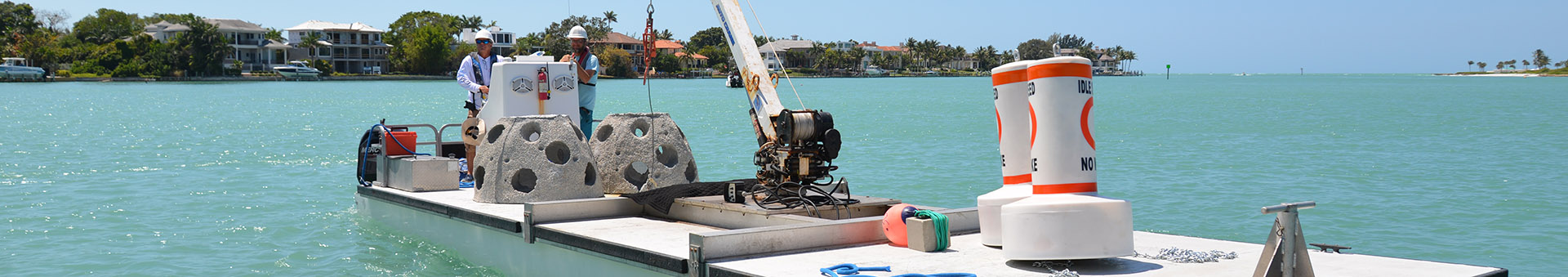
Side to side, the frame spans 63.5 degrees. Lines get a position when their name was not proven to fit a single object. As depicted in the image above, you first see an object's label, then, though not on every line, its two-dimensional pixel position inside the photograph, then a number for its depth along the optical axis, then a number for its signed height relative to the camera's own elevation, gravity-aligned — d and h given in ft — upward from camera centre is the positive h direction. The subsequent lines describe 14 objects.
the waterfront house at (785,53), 628.94 +8.20
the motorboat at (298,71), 467.93 -0.82
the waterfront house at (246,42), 457.27 +10.26
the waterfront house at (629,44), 529.04 +10.62
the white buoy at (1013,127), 24.16 -1.12
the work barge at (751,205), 22.53 -3.26
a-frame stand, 19.94 -2.90
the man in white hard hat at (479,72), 41.98 -0.10
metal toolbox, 39.99 -3.33
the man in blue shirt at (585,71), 40.98 -0.06
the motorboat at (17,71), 410.10 -0.80
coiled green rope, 26.07 -3.26
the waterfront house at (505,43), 470.19 +9.66
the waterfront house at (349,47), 490.08 +8.48
